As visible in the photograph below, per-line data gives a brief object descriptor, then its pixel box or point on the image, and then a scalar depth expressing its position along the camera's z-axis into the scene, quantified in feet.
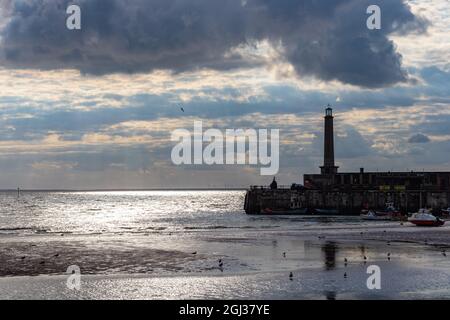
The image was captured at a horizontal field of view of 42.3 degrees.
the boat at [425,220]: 275.80
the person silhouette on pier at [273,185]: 430.20
